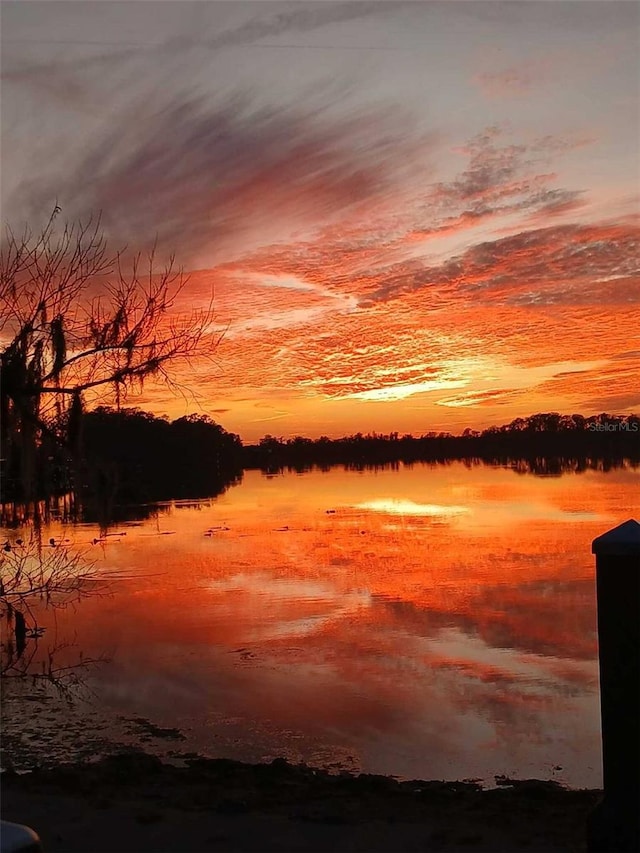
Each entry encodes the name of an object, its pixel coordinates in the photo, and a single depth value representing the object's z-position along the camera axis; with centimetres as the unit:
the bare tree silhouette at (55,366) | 594
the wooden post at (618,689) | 342
